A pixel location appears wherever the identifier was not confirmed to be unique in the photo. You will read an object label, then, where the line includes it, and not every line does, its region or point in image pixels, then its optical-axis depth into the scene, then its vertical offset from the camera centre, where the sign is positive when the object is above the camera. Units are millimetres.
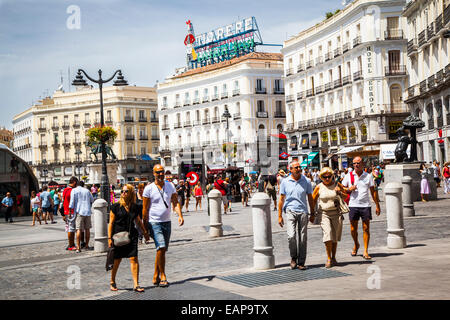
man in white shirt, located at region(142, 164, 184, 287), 8609 -356
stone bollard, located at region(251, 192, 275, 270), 9320 -753
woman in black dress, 8336 -460
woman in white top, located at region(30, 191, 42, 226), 25762 -372
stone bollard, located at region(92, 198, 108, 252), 12898 -709
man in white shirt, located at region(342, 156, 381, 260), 10133 -241
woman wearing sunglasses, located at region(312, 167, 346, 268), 9273 -454
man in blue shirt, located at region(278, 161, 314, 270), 9188 -392
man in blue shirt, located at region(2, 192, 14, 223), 27375 -317
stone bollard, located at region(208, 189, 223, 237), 15297 -715
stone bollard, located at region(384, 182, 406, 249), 10891 -696
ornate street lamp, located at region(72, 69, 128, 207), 27783 +5271
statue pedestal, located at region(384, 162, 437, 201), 21688 +154
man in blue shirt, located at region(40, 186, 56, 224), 25625 -272
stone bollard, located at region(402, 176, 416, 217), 16438 -633
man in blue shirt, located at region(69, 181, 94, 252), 13711 -297
